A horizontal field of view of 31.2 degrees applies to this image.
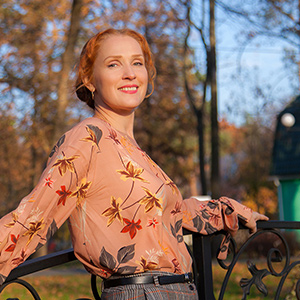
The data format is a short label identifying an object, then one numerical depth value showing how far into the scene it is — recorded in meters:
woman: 1.80
